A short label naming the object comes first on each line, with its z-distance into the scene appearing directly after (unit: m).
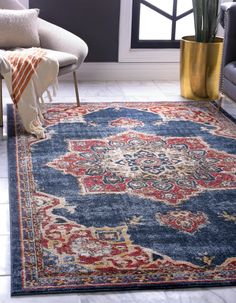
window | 5.22
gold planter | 4.65
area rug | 2.45
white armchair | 4.16
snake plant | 4.59
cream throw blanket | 3.86
